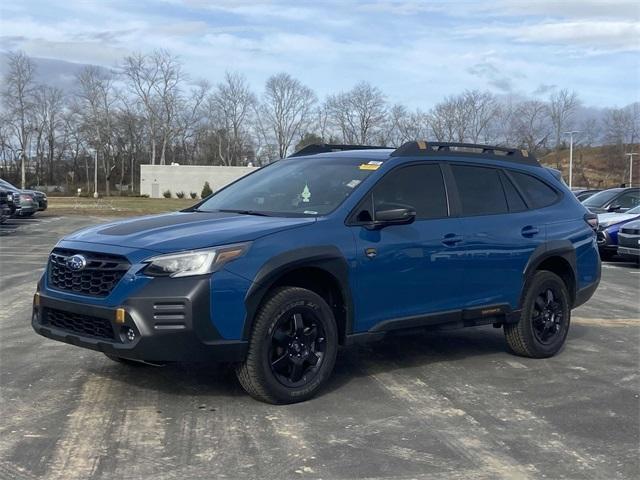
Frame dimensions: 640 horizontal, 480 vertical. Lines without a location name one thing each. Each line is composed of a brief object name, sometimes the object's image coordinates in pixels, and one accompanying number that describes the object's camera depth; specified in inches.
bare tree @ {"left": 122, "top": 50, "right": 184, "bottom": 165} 3836.1
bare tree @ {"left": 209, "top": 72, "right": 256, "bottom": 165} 4010.8
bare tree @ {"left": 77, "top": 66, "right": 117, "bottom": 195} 3548.2
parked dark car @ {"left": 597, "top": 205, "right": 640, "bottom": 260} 640.4
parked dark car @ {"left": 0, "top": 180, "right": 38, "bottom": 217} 1016.9
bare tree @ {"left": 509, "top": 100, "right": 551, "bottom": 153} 2834.6
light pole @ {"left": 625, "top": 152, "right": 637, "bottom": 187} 2866.1
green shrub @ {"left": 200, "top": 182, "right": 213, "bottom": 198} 2797.7
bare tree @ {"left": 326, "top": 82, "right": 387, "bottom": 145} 3218.5
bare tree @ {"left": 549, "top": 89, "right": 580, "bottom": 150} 3221.0
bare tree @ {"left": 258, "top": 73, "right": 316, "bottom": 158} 3895.2
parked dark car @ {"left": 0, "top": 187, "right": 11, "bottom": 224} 820.4
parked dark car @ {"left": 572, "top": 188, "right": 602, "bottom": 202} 867.6
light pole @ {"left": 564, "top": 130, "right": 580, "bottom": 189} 2590.1
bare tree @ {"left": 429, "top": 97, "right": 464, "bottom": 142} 2755.9
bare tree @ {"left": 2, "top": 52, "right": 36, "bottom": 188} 3272.6
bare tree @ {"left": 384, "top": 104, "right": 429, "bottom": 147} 2820.1
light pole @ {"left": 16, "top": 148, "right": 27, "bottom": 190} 3100.4
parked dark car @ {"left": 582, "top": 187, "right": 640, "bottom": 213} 722.8
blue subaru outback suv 183.3
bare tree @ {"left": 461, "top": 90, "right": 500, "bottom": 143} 2824.8
